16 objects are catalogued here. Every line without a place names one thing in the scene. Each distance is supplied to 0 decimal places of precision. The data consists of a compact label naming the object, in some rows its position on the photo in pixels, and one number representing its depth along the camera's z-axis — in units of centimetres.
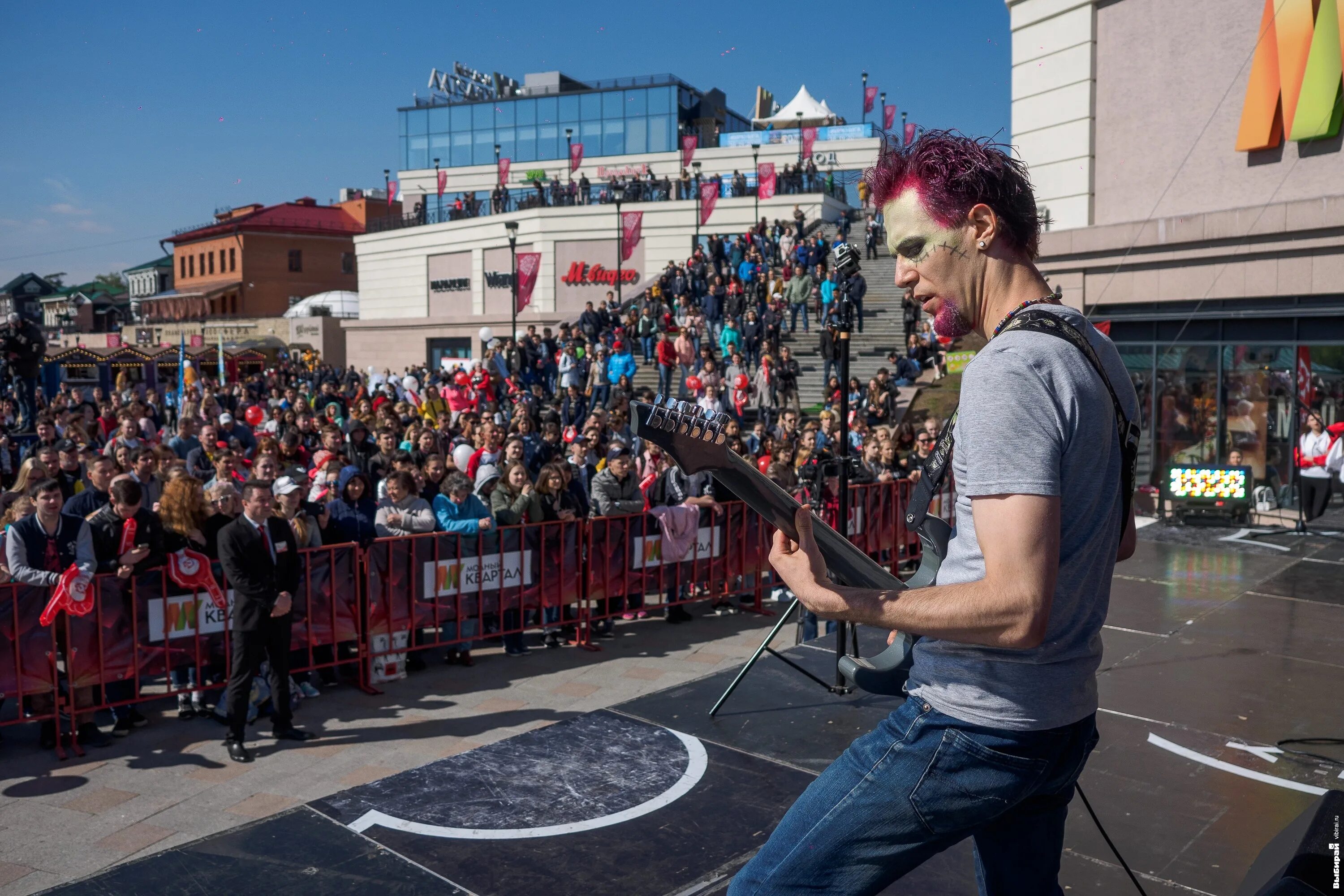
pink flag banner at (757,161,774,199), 3916
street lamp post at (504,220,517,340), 3025
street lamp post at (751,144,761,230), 3997
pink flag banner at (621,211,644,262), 4066
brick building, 6575
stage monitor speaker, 237
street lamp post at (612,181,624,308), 4178
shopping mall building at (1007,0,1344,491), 1255
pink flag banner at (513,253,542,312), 4031
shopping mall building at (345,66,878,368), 4181
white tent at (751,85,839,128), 5381
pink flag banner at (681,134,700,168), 4800
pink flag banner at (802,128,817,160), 4819
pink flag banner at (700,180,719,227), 3966
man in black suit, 645
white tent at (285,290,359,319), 5338
